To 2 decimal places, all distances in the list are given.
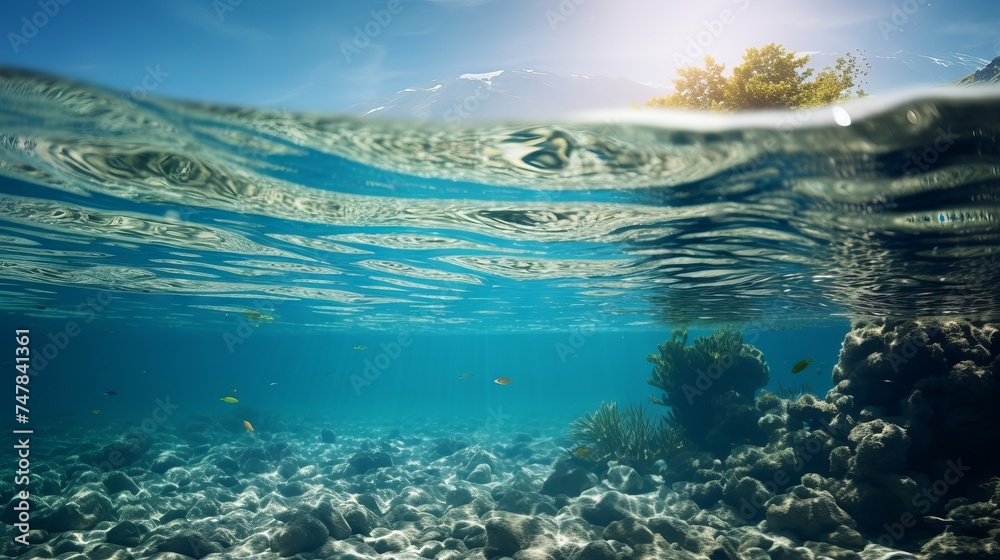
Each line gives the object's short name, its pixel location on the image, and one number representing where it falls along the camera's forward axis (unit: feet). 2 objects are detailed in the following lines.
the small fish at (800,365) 32.13
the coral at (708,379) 54.03
